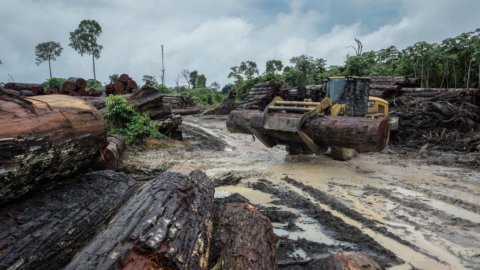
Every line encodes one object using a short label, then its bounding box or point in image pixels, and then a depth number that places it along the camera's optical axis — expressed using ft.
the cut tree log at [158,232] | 7.80
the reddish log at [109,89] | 52.85
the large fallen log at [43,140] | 10.21
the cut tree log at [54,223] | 9.66
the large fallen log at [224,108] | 84.94
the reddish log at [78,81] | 52.01
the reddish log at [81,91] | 52.39
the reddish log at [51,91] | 51.63
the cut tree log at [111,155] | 18.73
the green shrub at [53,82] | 91.21
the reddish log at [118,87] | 52.49
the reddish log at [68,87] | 51.26
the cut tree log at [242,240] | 10.23
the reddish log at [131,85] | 53.67
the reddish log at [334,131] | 25.45
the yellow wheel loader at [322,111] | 29.12
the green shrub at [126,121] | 38.29
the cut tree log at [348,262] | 10.03
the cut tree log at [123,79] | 53.62
